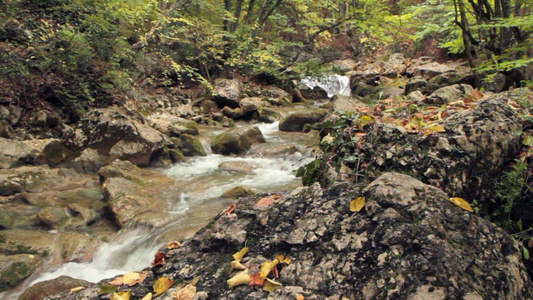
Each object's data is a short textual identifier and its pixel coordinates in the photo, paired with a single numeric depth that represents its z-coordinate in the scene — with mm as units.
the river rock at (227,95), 15177
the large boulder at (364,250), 1287
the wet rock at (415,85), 12554
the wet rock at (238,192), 6328
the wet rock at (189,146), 9594
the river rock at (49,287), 3592
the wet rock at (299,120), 11961
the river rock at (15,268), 4029
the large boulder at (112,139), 7996
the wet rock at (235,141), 9805
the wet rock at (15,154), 7054
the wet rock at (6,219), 5082
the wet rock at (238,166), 8305
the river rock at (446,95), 4797
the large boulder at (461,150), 2500
